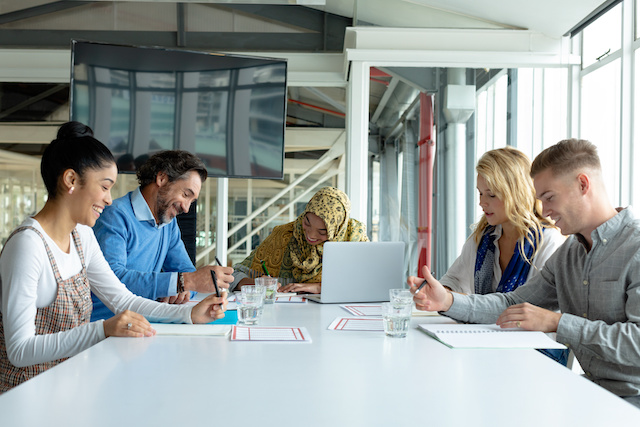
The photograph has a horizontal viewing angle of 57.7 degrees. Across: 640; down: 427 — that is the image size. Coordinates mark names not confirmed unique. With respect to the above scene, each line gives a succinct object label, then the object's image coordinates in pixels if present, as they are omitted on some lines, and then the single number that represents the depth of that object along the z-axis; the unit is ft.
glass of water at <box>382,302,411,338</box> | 4.97
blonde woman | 7.24
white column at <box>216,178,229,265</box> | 14.21
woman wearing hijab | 9.54
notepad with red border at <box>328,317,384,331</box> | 5.41
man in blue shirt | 7.36
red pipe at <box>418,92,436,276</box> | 13.44
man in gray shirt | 4.96
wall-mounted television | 11.12
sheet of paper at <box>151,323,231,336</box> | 4.95
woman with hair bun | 4.69
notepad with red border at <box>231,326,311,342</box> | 4.85
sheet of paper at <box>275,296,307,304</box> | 7.29
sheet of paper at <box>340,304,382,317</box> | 6.35
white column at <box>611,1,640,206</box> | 10.20
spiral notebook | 4.56
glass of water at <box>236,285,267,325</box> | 5.49
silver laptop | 7.07
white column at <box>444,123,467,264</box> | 13.19
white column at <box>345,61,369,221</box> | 13.36
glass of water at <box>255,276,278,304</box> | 6.86
